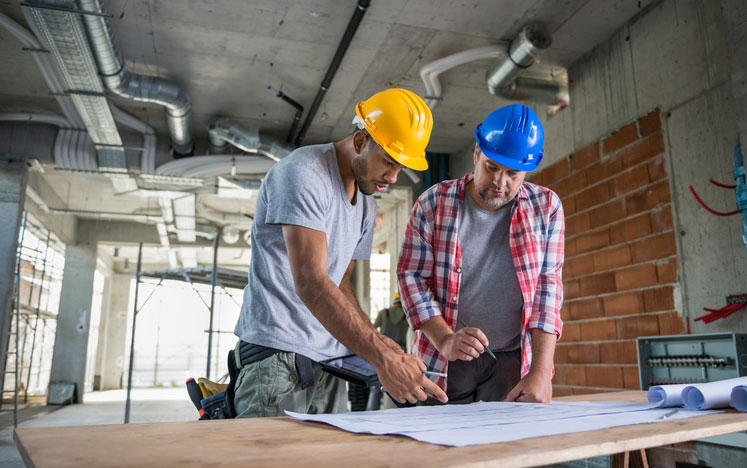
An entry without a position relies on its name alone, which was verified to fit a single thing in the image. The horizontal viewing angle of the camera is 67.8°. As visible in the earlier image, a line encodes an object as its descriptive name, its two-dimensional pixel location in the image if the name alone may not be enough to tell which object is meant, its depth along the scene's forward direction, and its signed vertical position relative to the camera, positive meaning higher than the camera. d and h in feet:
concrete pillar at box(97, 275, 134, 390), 52.85 +0.18
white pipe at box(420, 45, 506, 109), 15.99 +7.94
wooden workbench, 2.12 -0.47
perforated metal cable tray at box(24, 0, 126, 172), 13.08 +7.33
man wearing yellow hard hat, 4.23 +0.59
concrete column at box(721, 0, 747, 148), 9.97 +5.08
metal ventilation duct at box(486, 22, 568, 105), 15.19 +7.84
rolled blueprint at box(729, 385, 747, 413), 3.80 -0.41
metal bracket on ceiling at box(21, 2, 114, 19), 12.44 +7.32
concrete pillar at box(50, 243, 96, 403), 34.35 +1.18
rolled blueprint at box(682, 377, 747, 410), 3.87 -0.40
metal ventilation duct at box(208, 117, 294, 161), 21.25 +7.69
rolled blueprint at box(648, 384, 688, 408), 4.07 -0.42
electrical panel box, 9.69 -0.38
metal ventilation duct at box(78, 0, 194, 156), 13.58 +7.60
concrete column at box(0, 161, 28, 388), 21.21 +4.30
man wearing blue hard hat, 5.72 +0.78
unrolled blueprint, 2.70 -0.48
